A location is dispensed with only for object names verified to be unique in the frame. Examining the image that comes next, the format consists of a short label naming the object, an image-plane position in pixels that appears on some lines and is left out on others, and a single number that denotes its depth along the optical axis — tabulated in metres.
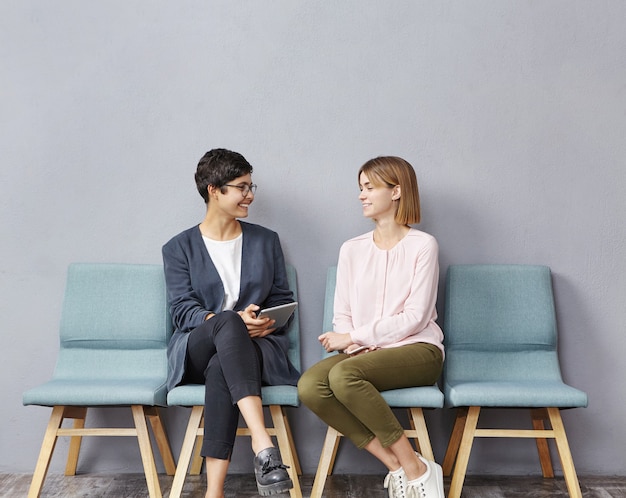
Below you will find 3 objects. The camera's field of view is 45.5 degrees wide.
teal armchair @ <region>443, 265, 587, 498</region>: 2.78
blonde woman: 2.34
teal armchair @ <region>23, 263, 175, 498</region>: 2.79
